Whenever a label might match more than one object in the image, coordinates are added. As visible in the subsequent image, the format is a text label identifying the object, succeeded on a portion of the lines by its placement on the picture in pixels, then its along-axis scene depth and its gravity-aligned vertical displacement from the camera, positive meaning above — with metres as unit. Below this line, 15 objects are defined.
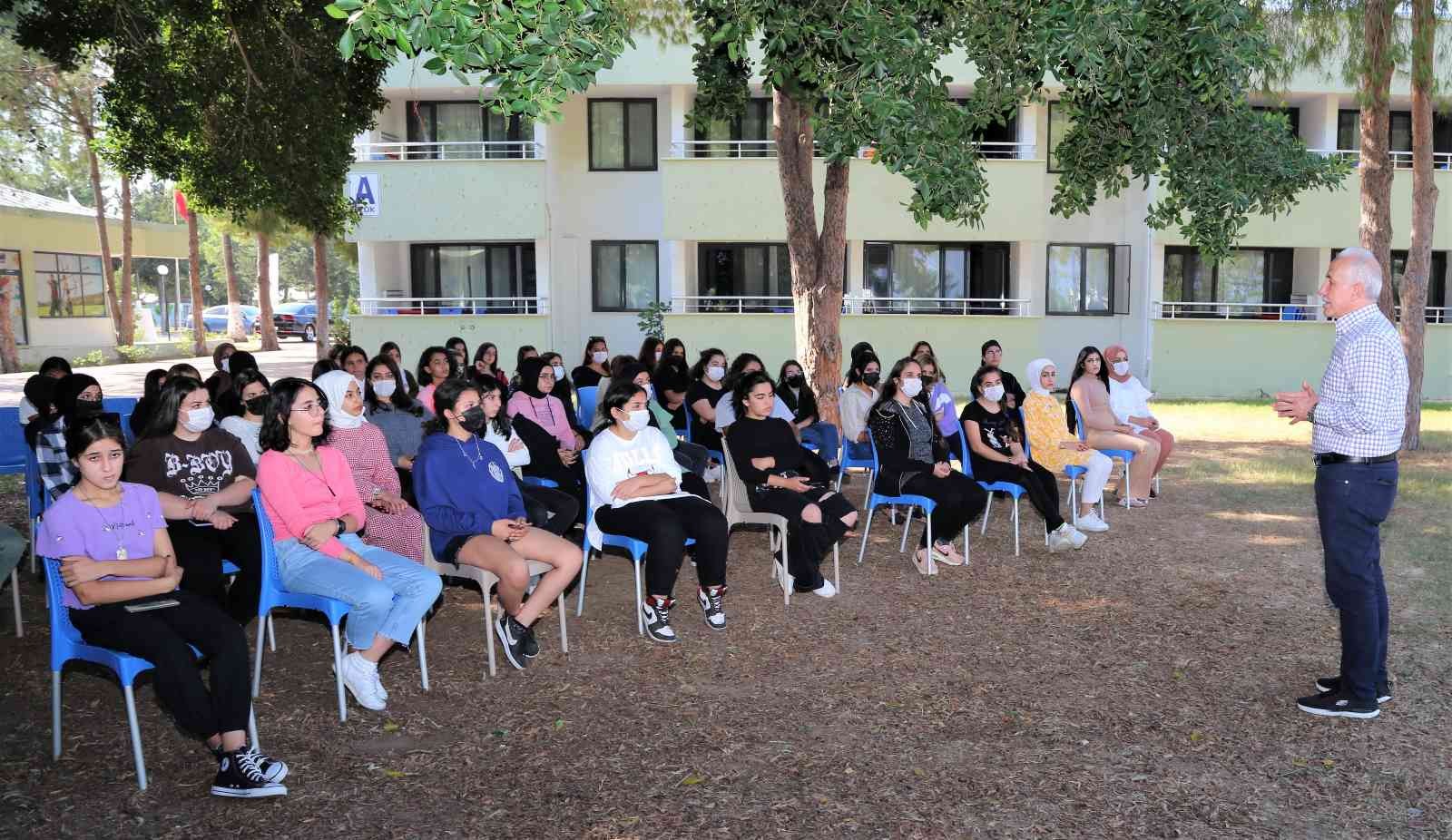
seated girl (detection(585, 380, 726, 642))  6.18 -1.10
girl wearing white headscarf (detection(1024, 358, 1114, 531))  8.73 -1.02
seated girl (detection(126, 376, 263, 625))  5.62 -0.87
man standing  4.76 -0.62
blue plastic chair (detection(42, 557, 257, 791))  4.31 -1.32
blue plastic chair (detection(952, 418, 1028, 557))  8.18 -1.27
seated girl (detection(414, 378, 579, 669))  5.71 -1.07
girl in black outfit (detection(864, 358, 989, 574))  7.63 -1.05
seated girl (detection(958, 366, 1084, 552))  8.16 -1.05
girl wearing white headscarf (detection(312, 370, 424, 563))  6.12 -0.86
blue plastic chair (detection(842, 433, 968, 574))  7.59 -1.30
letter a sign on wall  19.95 +2.23
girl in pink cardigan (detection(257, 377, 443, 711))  5.12 -1.07
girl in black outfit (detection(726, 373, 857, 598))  6.89 -1.09
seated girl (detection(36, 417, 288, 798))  4.27 -1.13
